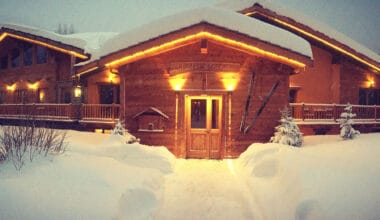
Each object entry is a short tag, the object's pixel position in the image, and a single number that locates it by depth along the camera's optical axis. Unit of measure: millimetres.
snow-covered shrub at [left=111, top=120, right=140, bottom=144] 10666
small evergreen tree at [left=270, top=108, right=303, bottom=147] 10242
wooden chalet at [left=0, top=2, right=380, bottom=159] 10336
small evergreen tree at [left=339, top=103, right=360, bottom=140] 11484
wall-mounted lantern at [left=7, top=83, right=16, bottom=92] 22406
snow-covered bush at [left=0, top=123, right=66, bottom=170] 6074
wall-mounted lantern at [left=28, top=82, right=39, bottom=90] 20750
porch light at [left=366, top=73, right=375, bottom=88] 16656
